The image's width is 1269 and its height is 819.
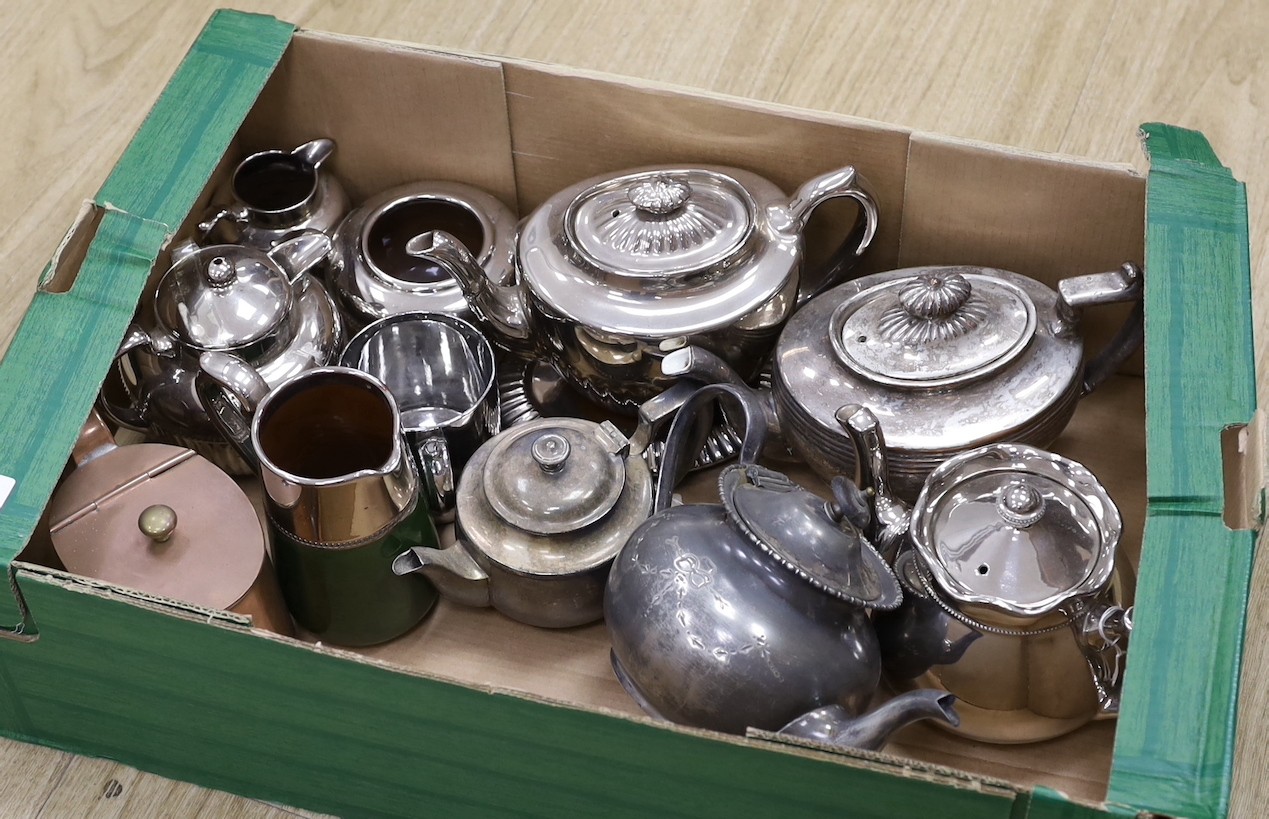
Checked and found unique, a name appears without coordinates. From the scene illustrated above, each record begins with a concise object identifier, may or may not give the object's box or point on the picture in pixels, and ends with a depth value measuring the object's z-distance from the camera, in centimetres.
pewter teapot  68
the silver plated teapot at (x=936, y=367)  77
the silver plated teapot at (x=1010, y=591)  69
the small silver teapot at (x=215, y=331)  82
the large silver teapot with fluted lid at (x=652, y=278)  81
